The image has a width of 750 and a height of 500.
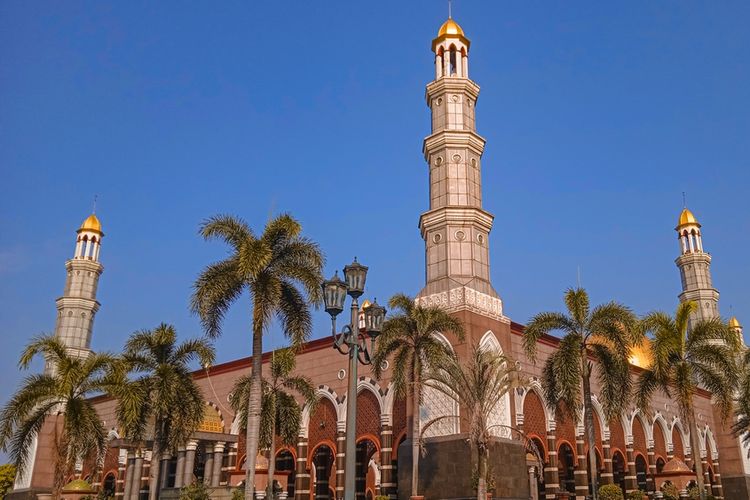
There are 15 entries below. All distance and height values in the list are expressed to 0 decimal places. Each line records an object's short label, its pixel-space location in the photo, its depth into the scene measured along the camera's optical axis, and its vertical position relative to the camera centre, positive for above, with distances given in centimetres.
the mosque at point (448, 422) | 3559 +412
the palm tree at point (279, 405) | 3581 +414
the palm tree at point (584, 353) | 3073 +571
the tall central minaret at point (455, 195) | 3841 +1551
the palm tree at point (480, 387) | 3033 +431
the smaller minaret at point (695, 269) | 6625 +1959
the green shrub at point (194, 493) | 3400 +5
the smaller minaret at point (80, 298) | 6072 +1527
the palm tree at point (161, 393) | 2961 +384
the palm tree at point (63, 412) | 2878 +303
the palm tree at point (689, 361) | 3114 +549
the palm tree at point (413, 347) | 3262 +622
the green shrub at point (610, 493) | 3428 +20
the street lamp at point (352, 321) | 1639 +389
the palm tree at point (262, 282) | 2600 +714
